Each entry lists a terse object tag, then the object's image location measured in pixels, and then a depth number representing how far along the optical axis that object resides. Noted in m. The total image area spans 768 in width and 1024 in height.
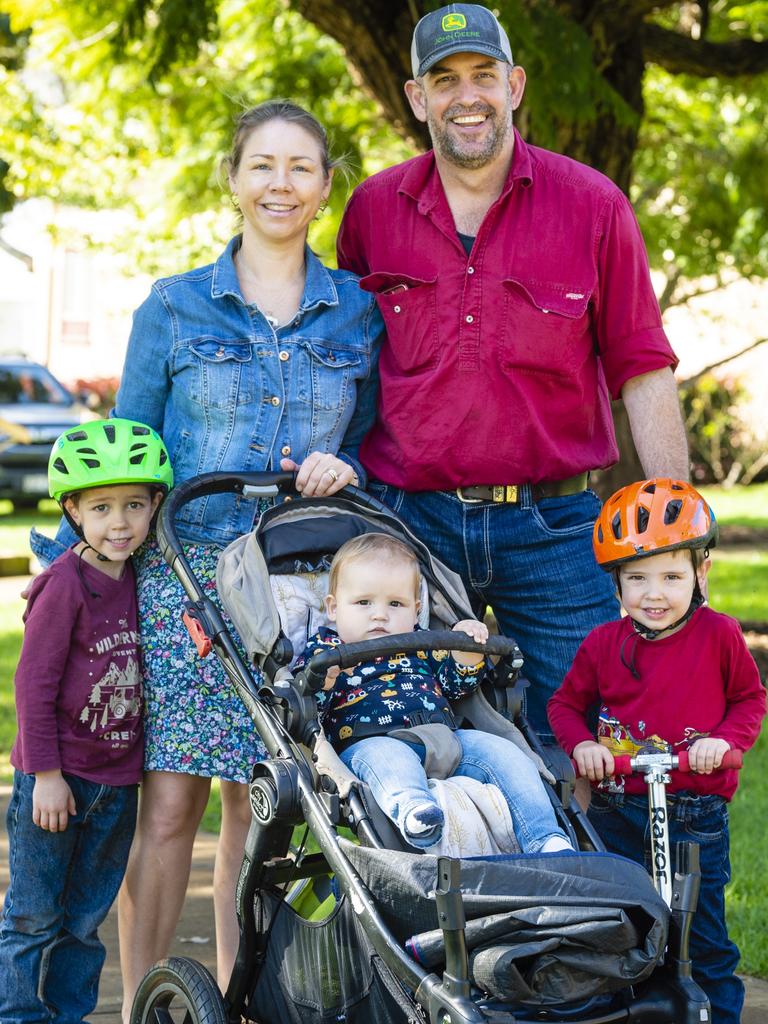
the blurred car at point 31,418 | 19.39
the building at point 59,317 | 34.22
